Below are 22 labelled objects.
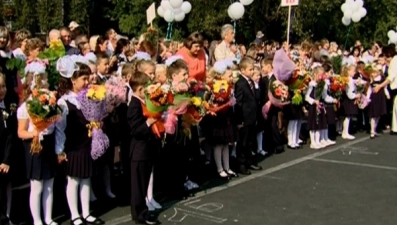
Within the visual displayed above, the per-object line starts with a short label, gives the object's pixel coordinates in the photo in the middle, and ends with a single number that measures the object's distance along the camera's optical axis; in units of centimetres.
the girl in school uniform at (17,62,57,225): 645
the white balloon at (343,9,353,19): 1861
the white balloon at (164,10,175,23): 1502
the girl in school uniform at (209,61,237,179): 897
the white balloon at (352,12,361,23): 1845
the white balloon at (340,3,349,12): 1866
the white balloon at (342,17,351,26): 1872
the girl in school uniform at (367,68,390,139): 1354
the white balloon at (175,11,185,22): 1544
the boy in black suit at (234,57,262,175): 975
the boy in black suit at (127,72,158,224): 689
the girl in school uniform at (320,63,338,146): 1202
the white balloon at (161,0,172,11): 1529
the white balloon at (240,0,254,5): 1567
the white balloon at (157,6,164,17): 1588
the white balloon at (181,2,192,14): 1613
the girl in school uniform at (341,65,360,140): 1266
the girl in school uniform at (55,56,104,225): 680
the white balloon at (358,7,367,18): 1854
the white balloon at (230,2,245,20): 1523
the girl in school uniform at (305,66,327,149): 1169
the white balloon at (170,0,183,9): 1489
